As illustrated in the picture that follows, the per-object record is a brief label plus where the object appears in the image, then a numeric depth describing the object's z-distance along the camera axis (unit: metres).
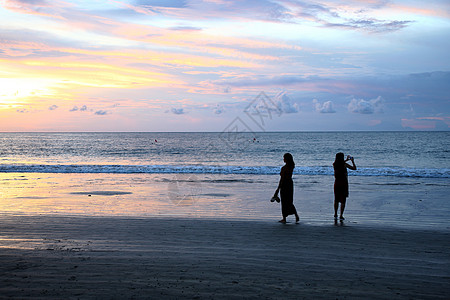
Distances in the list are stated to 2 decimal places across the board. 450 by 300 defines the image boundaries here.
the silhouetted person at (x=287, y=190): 8.57
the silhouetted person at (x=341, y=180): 8.81
